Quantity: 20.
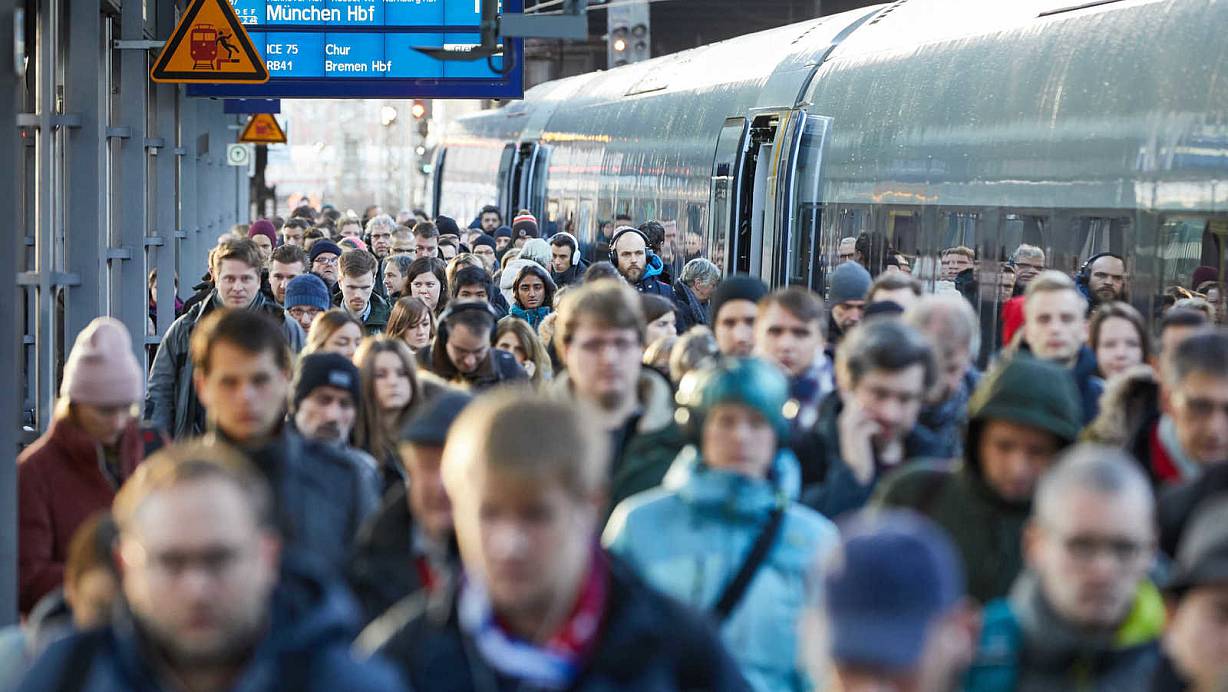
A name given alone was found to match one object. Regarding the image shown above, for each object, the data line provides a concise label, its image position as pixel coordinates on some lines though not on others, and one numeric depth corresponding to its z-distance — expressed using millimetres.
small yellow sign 48321
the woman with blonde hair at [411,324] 19749
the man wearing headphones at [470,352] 16645
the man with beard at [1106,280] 20295
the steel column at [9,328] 12300
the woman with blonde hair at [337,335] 16348
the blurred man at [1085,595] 7281
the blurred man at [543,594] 6411
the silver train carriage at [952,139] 19687
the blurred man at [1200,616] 7055
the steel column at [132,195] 25349
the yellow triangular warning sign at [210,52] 25849
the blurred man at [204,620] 6361
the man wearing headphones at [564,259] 31277
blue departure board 33757
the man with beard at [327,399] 12909
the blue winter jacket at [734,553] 8783
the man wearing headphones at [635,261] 27128
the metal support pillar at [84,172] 20061
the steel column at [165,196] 30436
